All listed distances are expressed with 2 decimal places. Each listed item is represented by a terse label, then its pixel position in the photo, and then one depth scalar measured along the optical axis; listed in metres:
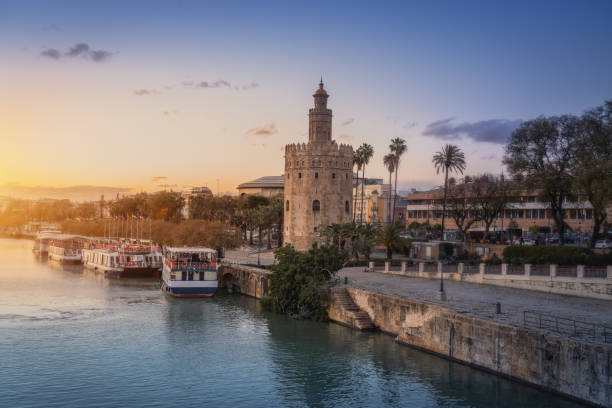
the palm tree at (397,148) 93.31
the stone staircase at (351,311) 39.97
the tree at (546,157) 52.09
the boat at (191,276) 56.06
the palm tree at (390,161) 94.12
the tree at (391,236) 66.94
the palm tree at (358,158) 92.25
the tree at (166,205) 134.50
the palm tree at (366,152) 92.31
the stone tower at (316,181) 76.12
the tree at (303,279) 44.31
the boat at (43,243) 119.47
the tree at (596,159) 40.31
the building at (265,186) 161.50
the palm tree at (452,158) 79.88
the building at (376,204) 153.12
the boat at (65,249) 100.81
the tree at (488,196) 69.19
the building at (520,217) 80.19
